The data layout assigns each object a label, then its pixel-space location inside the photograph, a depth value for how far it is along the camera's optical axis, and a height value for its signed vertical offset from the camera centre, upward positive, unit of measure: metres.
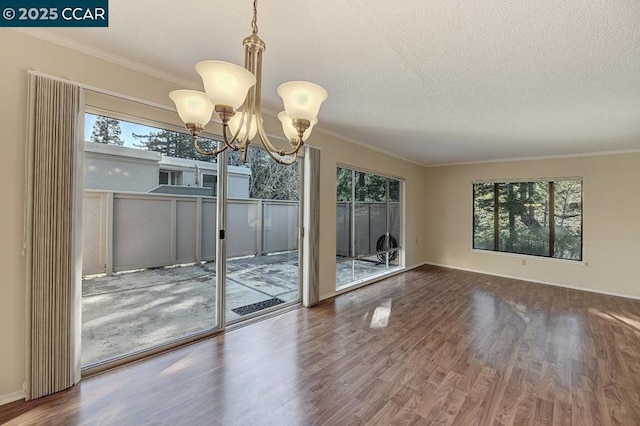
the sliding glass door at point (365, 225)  4.68 -0.20
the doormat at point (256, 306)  3.35 -1.18
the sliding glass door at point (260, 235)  3.16 -0.27
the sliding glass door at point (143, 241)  2.29 -0.26
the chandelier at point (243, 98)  1.22 +0.58
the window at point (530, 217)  5.16 -0.03
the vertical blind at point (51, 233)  1.87 -0.14
